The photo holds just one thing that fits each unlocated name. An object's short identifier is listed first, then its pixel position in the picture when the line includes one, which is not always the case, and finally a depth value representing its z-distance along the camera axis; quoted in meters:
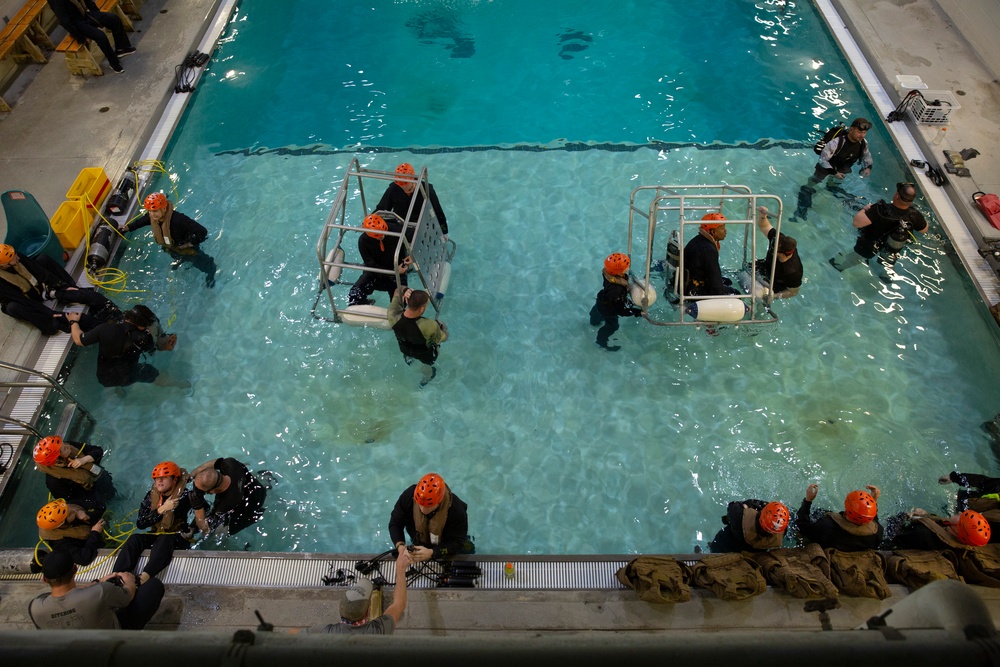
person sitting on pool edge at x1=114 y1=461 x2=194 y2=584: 5.75
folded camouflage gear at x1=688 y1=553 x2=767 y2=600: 5.31
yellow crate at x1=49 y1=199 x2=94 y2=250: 8.51
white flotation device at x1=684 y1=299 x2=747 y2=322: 6.84
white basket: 9.87
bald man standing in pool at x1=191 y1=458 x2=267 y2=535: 5.66
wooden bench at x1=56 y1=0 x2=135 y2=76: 11.18
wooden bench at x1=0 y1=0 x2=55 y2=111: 10.88
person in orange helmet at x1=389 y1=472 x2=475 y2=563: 5.05
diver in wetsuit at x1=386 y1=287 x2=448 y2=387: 6.41
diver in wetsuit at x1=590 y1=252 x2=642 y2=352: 6.87
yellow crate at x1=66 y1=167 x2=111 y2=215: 8.95
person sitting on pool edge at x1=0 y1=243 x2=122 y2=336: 7.44
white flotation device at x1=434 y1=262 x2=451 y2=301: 7.90
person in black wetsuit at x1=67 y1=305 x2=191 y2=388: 6.89
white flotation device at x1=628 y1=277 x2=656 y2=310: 7.15
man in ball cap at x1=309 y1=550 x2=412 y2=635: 4.07
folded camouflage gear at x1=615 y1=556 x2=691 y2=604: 5.27
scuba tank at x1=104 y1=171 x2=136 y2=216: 9.12
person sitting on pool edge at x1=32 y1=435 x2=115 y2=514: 5.88
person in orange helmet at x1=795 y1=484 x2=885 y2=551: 5.43
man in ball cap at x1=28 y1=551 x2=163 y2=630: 4.66
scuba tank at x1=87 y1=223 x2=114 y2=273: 8.56
